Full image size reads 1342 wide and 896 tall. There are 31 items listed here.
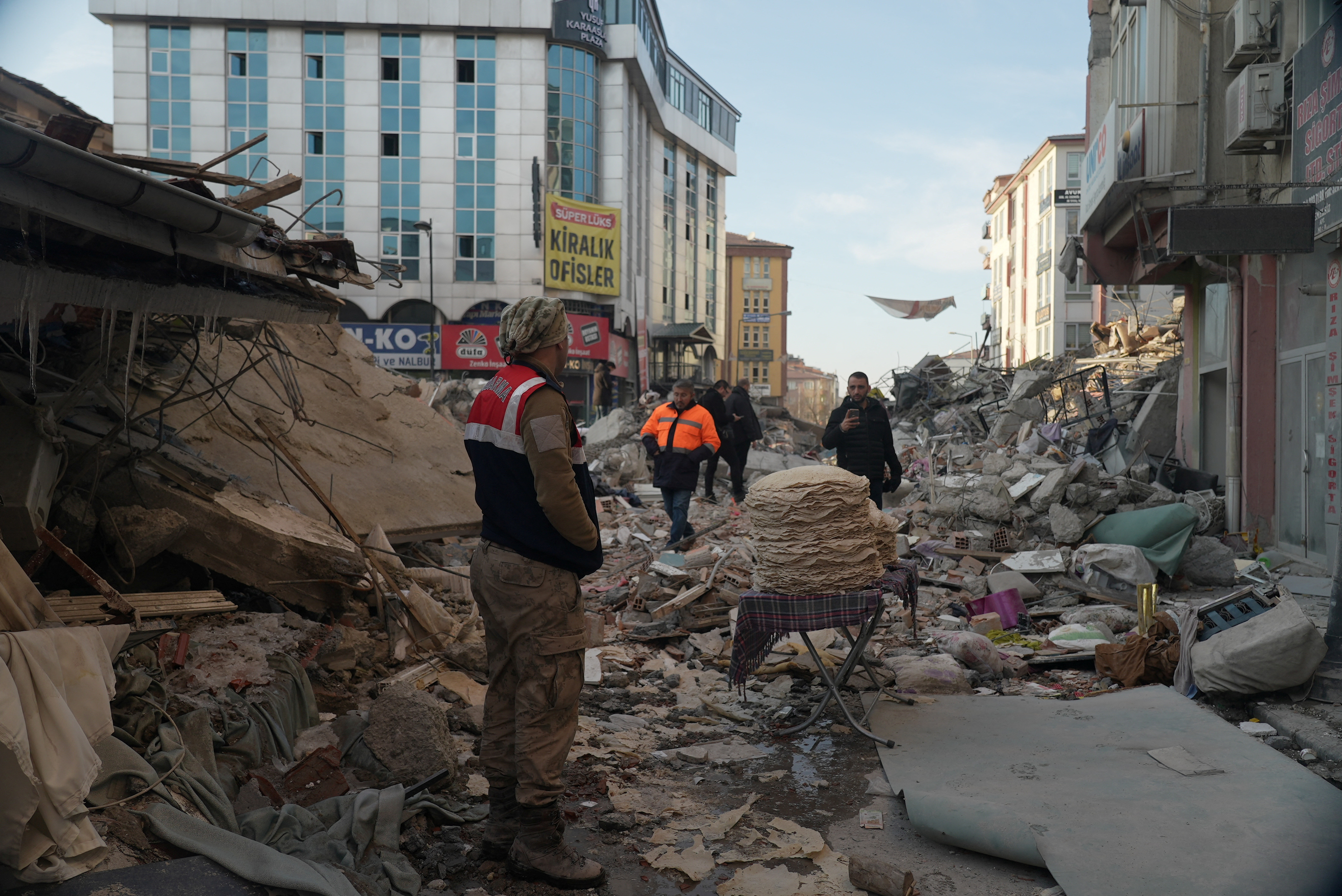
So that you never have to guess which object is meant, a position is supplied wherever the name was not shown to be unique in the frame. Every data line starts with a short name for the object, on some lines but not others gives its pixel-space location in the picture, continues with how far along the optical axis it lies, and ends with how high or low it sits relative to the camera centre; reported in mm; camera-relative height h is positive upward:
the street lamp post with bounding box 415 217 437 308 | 32594 +6515
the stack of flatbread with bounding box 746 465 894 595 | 4992 -605
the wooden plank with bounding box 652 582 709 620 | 7684 -1479
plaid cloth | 4973 -1026
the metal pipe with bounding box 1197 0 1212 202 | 10672 +3922
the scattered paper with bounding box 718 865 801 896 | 3404 -1677
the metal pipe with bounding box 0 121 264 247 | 2715 +734
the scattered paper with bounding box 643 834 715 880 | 3580 -1690
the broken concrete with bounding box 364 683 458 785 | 4184 -1425
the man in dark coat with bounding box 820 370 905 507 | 9023 -164
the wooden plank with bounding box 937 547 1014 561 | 9781 -1370
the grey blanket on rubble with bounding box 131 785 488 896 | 2871 -1461
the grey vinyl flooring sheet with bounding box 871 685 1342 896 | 3277 -1528
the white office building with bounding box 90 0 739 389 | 36562 +11678
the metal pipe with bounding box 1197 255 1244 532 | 10945 +255
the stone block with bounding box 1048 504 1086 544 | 9609 -1057
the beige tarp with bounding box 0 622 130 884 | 2453 -931
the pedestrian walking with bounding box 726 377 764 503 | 14125 -181
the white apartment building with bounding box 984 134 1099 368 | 42062 +8095
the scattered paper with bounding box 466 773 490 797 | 4273 -1672
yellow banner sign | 36812 +6717
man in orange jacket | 9828 -274
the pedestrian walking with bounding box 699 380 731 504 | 13320 -42
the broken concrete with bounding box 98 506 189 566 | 5098 -636
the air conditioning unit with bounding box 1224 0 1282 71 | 9508 +3953
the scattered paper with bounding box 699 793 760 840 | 3902 -1685
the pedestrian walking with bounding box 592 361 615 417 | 37531 +1218
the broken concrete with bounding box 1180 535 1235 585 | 8742 -1285
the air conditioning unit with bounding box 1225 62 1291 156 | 9039 +3017
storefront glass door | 9148 -321
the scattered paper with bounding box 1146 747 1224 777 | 4133 -1494
